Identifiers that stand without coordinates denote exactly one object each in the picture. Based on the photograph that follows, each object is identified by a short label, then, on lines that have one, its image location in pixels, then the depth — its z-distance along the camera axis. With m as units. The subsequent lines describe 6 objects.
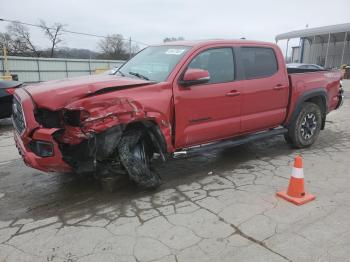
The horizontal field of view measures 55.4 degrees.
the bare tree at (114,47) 52.22
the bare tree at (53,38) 51.61
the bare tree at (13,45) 48.42
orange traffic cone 3.86
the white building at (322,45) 38.30
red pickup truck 3.63
